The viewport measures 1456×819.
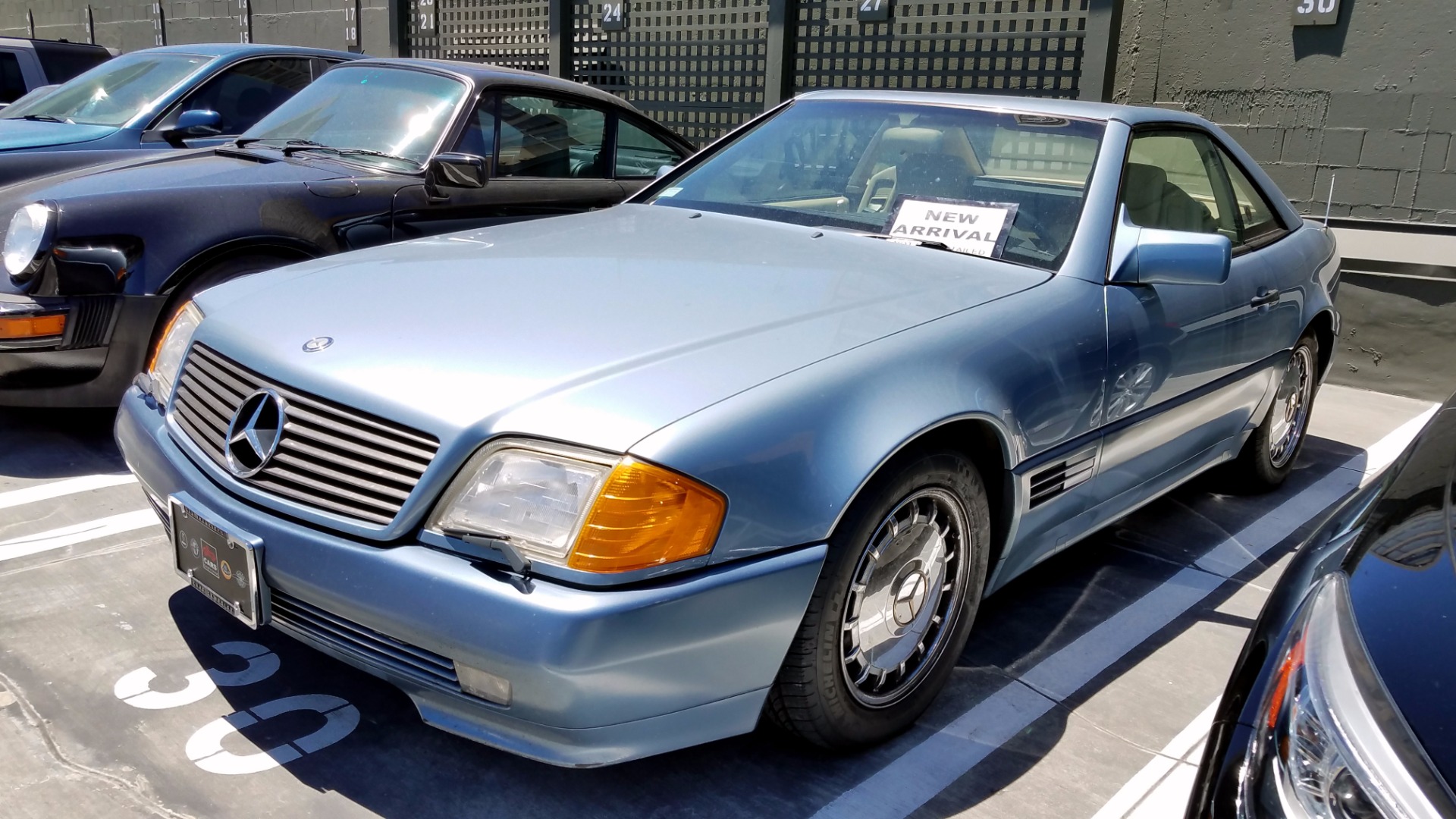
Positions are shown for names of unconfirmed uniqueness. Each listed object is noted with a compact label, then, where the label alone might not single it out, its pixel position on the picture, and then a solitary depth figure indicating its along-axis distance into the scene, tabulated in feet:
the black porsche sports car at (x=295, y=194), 12.84
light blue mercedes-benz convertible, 6.61
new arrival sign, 10.36
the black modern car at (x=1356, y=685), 4.45
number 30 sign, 20.43
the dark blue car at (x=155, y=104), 17.37
